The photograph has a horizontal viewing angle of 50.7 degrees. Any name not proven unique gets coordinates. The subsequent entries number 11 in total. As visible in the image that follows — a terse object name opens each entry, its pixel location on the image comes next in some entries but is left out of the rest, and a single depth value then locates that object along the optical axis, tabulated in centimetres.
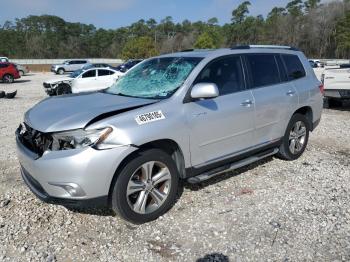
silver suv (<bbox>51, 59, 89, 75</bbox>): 4372
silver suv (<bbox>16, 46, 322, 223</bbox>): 353
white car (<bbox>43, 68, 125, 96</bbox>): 1753
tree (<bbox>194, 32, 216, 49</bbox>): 7232
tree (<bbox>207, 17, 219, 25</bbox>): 12111
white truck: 1045
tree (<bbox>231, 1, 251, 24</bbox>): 10938
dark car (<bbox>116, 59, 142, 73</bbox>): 3316
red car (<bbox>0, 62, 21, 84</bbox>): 2626
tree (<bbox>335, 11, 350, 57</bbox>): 7950
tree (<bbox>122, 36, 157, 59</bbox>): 5972
